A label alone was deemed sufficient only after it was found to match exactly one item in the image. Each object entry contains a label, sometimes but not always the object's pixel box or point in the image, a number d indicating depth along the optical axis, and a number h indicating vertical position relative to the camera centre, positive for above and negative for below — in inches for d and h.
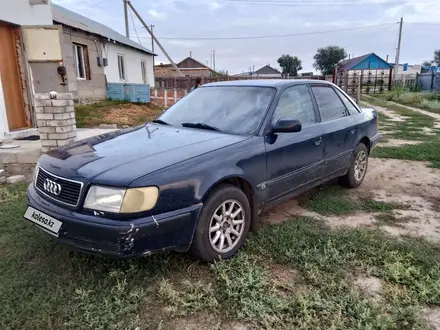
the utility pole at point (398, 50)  1475.6 +125.5
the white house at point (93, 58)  487.8 +45.8
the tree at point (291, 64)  2479.7 +122.1
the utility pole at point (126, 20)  981.8 +183.4
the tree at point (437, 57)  2852.9 +174.6
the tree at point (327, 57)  2343.8 +157.6
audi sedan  89.2 -26.3
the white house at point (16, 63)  249.1 +17.9
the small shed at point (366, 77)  801.6 +8.3
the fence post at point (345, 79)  712.4 +1.9
